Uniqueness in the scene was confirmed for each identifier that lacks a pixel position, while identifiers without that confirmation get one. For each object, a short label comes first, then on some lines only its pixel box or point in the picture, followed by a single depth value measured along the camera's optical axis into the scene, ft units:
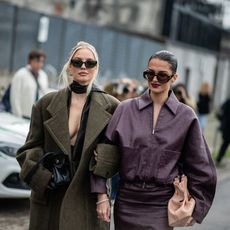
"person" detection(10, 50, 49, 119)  25.30
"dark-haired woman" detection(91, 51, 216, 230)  10.76
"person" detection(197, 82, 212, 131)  43.20
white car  19.77
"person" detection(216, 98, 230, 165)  37.11
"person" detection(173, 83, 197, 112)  26.96
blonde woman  11.43
